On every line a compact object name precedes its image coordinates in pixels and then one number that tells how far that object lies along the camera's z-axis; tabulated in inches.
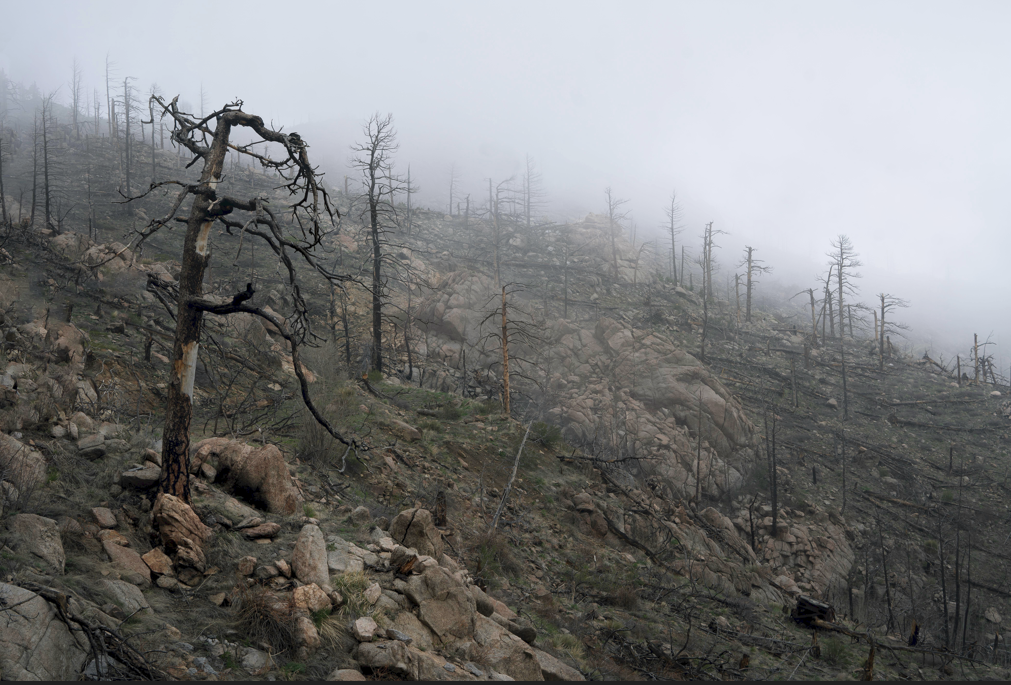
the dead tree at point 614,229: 1920.5
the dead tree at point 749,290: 1791.3
